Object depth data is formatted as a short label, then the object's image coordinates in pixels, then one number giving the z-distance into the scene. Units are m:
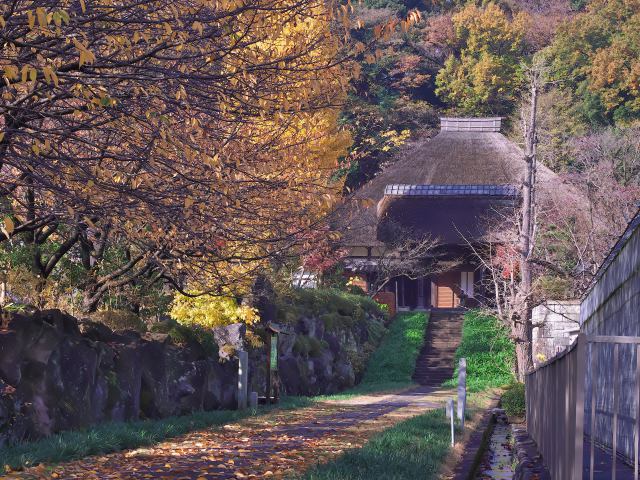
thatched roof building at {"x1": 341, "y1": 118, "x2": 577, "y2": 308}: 48.06
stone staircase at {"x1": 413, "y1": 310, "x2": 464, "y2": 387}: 37.94
